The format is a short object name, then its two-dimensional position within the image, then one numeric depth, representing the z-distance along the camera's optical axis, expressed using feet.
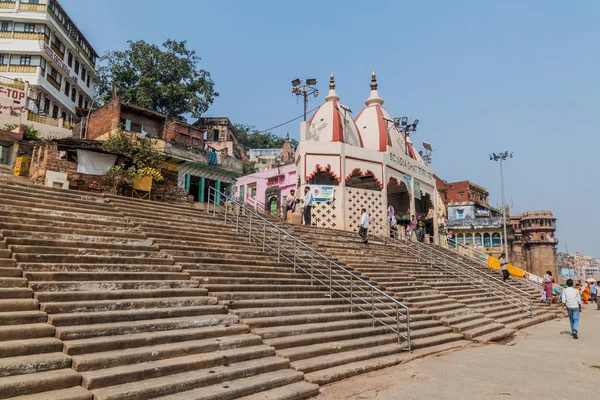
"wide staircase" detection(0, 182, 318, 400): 13.37
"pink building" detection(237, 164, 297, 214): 96.02
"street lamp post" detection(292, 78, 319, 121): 63.77
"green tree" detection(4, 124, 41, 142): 76.74
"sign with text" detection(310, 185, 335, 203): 56.44
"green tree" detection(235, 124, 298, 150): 204.74
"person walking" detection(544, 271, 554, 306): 52.13
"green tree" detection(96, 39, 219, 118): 113.19
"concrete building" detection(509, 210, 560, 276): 156.97
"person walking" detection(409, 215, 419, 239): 61.67
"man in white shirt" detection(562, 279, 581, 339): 30.76
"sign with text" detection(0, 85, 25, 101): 86.17
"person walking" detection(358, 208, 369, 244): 46.16
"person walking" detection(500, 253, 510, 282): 53.21
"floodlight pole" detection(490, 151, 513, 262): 109.81
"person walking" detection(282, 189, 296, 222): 53.62
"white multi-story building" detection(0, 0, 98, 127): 105.40
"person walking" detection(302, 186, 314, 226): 51.55
